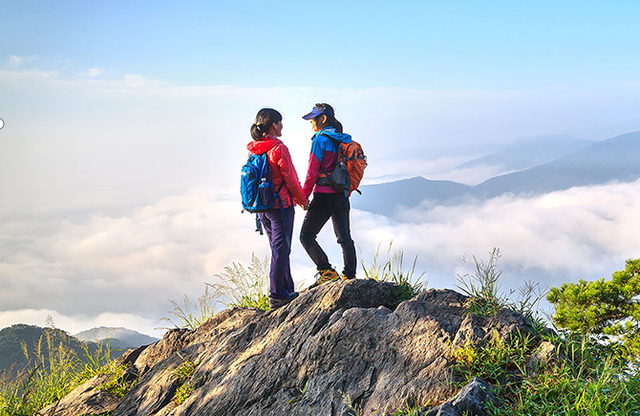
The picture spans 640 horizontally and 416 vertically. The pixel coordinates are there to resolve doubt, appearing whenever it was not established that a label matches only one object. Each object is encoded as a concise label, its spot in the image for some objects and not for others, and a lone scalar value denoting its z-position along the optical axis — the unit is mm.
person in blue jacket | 7809
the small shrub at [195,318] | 8555
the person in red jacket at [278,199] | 7535
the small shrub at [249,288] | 8469
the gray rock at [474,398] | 4766
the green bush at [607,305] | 11391
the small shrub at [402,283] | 7336
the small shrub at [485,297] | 6341
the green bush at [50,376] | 7980
